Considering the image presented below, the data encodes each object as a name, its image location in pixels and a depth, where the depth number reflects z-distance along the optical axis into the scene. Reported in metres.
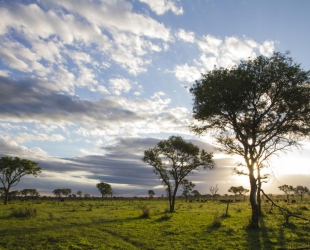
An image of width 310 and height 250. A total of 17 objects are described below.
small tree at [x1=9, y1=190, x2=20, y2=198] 176.45
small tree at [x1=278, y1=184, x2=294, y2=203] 128.69
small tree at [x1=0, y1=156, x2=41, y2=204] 72.62
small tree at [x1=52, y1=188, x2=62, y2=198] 181.01
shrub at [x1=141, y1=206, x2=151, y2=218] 36.19
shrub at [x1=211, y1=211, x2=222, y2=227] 25.61
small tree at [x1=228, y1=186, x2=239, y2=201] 146.90
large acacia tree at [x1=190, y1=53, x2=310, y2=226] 24.77
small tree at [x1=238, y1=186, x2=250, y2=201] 145.75
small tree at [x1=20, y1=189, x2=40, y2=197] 183.48
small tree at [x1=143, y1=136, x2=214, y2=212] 51.53
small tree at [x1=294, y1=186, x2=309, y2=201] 130.93
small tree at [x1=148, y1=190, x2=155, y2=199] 178.09
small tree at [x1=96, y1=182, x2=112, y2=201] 149.39
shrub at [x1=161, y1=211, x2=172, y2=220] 33.37
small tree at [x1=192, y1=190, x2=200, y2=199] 152.99
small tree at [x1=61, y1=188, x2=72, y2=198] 180.38
